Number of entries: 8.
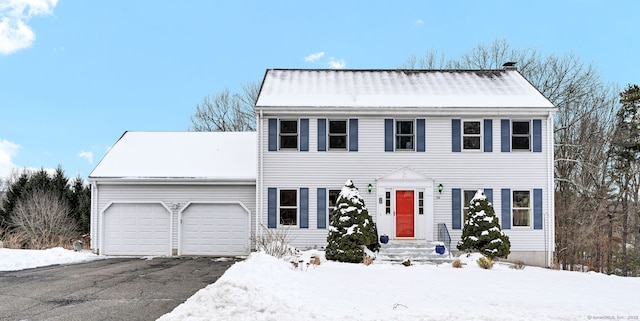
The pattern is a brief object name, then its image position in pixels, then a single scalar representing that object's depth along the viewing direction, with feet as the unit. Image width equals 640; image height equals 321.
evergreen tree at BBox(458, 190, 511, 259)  53.83
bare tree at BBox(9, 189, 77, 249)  71.97
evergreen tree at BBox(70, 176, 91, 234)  78.48
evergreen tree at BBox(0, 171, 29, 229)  79.51
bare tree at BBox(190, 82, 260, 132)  111.86
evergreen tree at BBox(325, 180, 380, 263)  52.06
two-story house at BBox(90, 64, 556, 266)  60.23
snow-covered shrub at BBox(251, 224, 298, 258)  49.68
